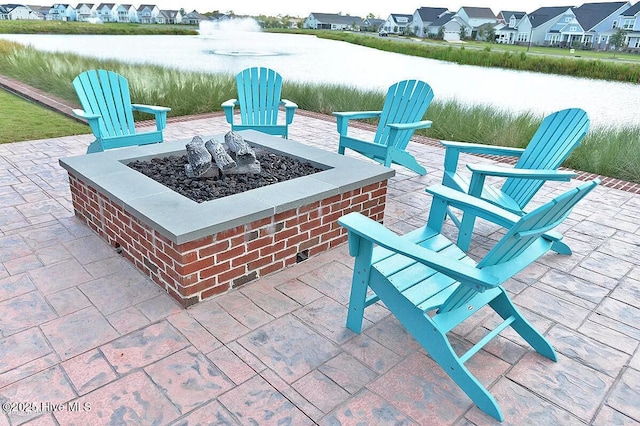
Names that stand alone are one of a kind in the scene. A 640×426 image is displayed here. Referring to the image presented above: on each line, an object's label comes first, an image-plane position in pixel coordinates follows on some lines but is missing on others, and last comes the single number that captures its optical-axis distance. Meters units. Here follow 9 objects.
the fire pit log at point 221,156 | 2.97
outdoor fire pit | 2.24
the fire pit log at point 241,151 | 3.06
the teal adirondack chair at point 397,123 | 3.98
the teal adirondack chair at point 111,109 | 3.87
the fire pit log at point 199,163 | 2.95
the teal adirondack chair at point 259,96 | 4.82
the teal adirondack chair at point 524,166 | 2.74
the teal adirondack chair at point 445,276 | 1.58
